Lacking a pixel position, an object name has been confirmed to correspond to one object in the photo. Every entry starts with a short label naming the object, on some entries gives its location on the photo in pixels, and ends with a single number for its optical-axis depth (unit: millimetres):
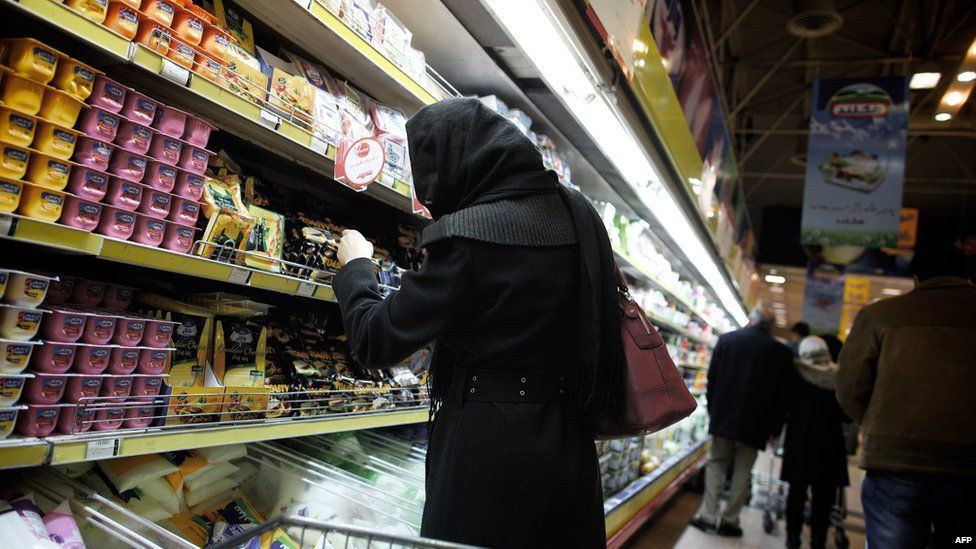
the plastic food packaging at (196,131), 1380
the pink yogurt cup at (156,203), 1272
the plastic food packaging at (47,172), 1082
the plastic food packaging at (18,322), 1073
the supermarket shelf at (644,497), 3395
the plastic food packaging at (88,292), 1340
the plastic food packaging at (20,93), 1052
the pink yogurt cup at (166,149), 1306
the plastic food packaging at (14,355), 1062
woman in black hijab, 1329
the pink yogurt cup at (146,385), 1301
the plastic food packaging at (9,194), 1021
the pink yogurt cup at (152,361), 1320
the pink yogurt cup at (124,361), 1272
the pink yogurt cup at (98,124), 1177
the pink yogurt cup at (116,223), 1201
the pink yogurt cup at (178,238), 1319
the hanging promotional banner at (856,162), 6246
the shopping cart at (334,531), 906
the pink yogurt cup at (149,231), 1267
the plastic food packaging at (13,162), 1035
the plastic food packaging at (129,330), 1282
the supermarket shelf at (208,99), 1054
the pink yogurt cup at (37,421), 1095
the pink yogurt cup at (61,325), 1168
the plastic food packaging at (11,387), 1049
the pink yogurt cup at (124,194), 1216
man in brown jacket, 2393
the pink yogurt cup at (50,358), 1146
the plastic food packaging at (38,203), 1070
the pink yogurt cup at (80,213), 1134
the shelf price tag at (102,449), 1143
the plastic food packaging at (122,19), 1188
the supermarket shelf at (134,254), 1030
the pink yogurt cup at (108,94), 1180
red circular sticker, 1682
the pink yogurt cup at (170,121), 1322
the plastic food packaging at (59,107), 1108
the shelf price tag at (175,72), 1216
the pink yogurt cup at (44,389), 1106
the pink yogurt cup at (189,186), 1354
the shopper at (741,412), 4848
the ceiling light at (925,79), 6340
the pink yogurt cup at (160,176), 1300
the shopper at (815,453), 4516
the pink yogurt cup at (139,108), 1246
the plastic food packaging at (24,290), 1080
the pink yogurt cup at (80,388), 1186
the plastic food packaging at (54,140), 1096
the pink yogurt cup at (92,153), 1165
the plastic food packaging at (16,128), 1039
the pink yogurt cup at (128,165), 1227
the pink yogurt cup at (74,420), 1149
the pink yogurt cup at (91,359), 1214
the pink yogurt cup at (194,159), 1369
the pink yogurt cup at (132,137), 1242
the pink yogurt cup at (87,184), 1151
